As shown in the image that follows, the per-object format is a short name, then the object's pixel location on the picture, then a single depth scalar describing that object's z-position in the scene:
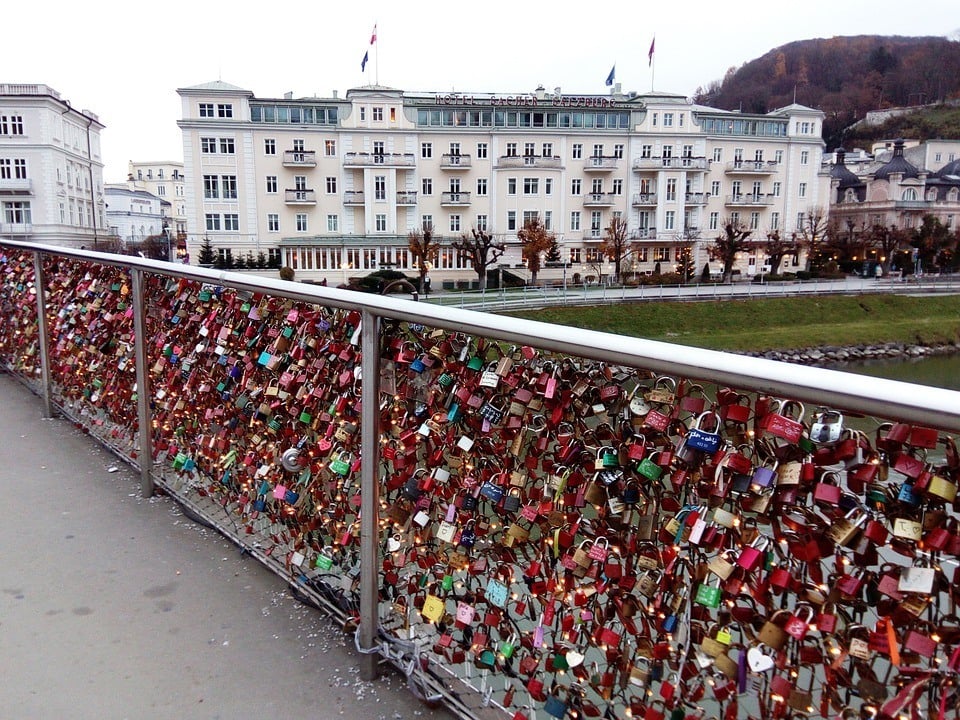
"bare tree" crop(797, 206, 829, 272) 48.34
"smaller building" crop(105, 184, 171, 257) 72.75
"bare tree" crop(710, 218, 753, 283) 44.53
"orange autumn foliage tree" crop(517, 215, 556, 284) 41.16
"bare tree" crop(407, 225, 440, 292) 38.24
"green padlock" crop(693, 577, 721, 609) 1.39
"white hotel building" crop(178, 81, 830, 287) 42.12
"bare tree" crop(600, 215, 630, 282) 42.31
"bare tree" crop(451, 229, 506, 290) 40.44
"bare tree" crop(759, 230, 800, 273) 46.06
